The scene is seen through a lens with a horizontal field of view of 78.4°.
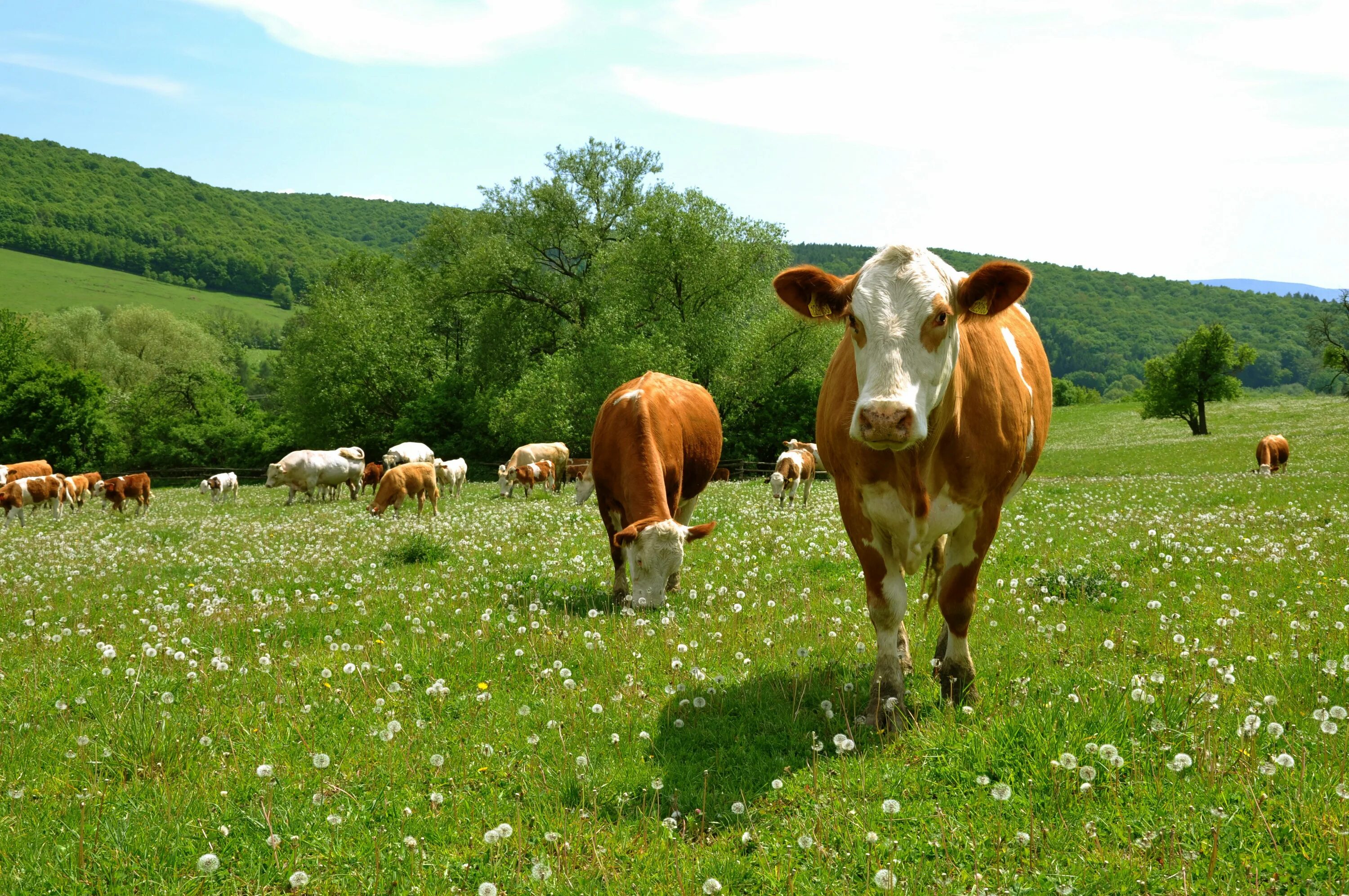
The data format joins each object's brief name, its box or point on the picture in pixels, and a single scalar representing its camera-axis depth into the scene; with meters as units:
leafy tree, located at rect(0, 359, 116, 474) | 63.56
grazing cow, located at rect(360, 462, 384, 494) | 36.00
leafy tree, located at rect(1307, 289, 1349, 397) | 58.25
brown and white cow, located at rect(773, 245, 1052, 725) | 4.75
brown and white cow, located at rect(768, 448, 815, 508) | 22.80
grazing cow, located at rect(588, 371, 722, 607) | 8.72
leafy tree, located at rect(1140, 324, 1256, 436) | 62.66
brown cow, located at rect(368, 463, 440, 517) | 23.11
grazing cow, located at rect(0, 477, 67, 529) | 27.48
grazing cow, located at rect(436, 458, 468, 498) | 33.78
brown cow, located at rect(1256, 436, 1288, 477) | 32.09
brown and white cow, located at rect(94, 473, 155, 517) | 30.66
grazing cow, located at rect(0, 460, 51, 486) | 36.69
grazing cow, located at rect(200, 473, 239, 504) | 33.56
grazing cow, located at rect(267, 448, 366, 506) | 32.94
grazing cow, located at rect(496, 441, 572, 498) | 34.03
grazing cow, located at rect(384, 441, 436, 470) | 40.88
